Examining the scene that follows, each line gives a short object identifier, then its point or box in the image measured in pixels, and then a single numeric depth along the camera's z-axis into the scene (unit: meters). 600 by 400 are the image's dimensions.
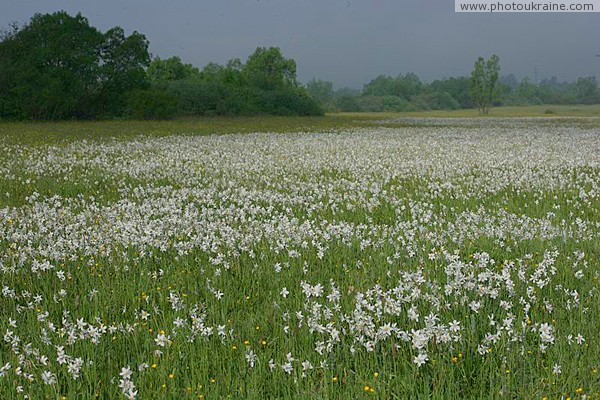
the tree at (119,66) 52.34
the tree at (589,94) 162.88
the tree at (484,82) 142.38
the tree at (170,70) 100.12
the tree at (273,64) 114.44
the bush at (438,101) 158.00
